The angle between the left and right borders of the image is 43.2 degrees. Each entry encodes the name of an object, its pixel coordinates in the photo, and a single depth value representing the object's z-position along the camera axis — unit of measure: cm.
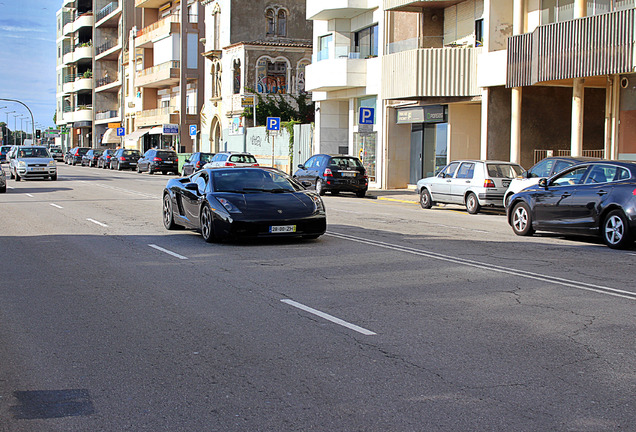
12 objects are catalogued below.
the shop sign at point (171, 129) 6209
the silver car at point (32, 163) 3781
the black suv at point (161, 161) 5222
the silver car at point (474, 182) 2205
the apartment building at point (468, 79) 2464
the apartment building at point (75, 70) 9750
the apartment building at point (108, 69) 8669
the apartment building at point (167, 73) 6506
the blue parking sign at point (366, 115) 3397
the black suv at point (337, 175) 3070
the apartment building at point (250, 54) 5484
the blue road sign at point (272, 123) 3747
